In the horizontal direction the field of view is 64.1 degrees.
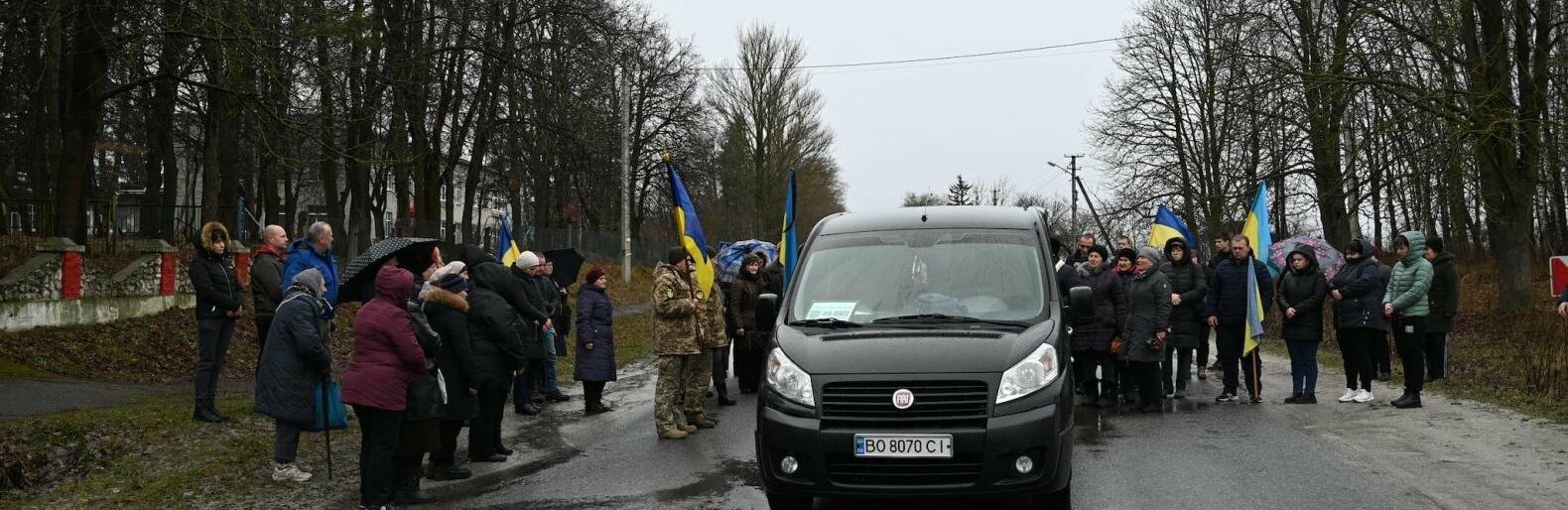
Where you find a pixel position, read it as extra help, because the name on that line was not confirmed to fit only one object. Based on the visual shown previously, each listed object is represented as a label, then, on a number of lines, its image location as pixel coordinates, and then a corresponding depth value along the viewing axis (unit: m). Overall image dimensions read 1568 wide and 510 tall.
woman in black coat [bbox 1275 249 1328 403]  11.84
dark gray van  6.29
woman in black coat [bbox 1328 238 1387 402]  11.85
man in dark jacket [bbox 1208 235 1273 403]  12.43
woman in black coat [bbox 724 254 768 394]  12.94
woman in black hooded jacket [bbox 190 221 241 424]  10.24
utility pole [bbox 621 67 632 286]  34.44
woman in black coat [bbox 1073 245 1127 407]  11.77
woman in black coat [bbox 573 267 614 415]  11.50
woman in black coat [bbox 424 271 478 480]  7.89
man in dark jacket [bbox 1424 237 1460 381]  12.36
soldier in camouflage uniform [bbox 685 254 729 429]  10.79
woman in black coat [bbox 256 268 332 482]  7.61
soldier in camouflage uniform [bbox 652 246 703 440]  10.11
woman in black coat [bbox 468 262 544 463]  8.77
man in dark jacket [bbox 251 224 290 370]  9.68
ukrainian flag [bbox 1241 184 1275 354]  13.68
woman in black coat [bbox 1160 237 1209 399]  12.70
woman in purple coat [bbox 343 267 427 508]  7.00
